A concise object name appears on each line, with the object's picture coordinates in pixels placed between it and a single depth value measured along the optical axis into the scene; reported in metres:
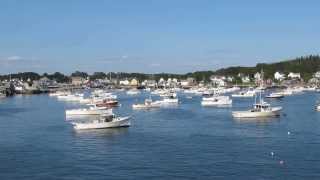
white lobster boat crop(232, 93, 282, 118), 63.75
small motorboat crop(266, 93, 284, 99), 114.31
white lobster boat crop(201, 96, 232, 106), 92.69
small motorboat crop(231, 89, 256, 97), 124.93
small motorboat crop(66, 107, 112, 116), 74.12
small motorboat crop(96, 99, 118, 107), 91.00
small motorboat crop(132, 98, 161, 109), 86.75
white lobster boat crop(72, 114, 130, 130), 53.53
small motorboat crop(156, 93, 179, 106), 99.35
